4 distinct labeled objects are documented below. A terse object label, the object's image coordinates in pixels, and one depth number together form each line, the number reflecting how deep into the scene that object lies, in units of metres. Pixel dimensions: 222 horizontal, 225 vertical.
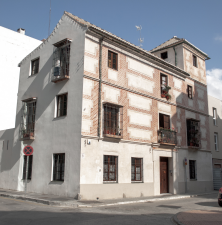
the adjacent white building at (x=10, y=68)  27.52
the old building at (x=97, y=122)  15.78
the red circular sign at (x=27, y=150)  15.42
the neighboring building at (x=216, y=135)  25.81
